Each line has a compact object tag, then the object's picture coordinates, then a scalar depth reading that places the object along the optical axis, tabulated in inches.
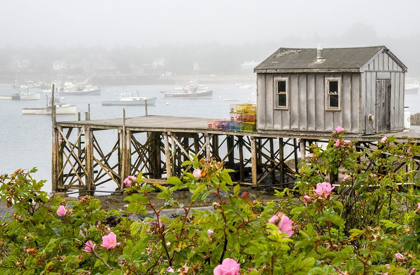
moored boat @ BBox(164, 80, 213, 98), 7785.4
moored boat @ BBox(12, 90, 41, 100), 7263.3
